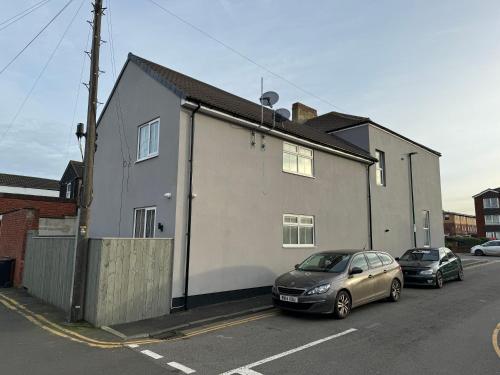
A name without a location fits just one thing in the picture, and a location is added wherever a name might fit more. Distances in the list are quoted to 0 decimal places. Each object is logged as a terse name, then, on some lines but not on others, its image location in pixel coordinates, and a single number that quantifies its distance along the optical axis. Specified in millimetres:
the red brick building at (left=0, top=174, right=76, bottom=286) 13047
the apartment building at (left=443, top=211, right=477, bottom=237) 89000
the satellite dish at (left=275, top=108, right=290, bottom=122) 14406
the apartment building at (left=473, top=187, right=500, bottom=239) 58250
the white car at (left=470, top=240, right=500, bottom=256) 34688
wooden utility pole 8117
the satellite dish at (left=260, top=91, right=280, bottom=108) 13367
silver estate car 8227
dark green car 13172
